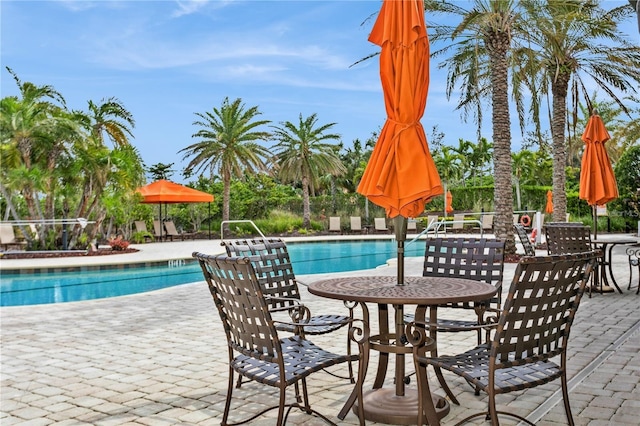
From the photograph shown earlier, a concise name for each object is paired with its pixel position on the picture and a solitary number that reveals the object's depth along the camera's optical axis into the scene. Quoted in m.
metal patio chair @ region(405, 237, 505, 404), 4.18
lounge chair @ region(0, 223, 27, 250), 17.78
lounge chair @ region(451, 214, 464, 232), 25.27
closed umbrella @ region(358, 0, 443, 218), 3.47
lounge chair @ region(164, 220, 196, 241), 25.06
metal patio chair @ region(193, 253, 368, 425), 2.83
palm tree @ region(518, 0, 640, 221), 12.94
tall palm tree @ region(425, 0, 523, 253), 12.82
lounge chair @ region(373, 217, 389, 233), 27.59
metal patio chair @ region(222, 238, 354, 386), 4.14
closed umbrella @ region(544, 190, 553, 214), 24.16
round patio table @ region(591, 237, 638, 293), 7.62
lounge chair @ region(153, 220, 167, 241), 24.42
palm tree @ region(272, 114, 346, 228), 31.14
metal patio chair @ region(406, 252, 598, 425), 2.67
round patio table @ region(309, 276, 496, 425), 3.05
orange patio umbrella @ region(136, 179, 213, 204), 22.64
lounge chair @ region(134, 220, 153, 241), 23.56
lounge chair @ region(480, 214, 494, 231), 25.12
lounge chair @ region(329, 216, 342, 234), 27.83
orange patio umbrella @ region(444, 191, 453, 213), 26.58
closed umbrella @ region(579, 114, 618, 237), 8.70
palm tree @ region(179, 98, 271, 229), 29.16
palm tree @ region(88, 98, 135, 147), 21.14
